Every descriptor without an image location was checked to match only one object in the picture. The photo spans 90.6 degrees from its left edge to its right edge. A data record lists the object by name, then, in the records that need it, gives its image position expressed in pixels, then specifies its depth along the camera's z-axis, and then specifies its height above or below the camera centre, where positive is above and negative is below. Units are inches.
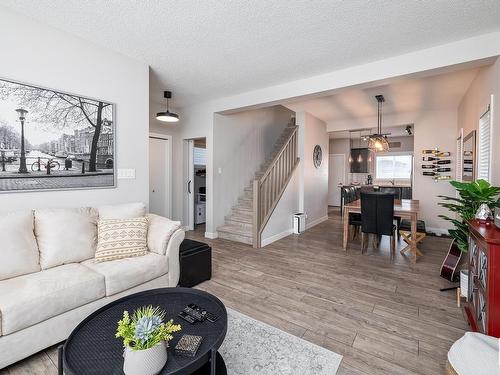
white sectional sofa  64.6 -30.0
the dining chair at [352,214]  187.6 -25.4
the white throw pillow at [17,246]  76.0 -21.1
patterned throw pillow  92.1 -22.8
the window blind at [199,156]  252.5 +26.2
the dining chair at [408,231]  156.5 -34.3
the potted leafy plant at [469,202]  84.4 -6.7
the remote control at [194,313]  58.7 -32.3
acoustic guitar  116.4 -39.6
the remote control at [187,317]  58.0 -32.6
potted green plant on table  41.4 -28.1
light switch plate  120.8 +3.3
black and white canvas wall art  88.7 +16.2
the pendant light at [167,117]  161.8 +42.2
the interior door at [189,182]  219.5 -1.0
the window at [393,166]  342.3 +22.5
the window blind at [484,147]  109.7 +16.5
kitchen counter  326.2 -4.0
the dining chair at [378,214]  147.9 -19.7
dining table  145.5 -18.7
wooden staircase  175.2 -15.5
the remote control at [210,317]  58.7 -32.9
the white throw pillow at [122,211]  104.3 -13.2
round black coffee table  44.9 -33.0
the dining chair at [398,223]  168.9 -29.7
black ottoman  110.3 -38.2
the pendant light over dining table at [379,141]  190.1 +32.0
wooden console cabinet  64.6 -27.5
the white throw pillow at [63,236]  85.8 -20.3
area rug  64.9 -49.0
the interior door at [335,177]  390.6 +7.7
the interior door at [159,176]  205.2 +4.1
